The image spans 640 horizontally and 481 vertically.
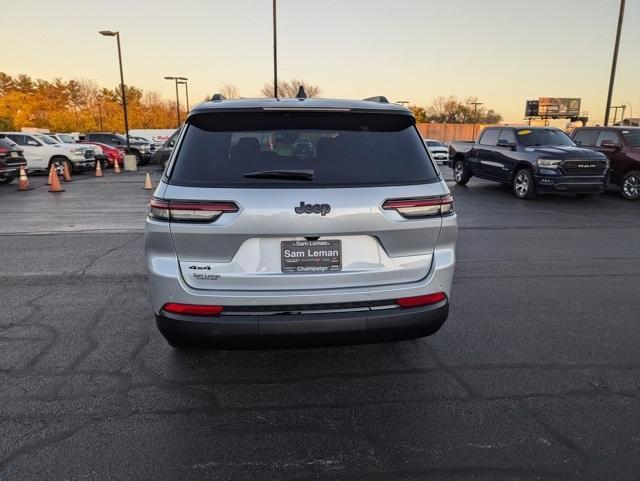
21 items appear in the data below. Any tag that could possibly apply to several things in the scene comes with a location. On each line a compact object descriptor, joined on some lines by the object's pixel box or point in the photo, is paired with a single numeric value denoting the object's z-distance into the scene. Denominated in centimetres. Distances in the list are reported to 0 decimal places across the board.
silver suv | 274
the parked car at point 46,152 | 2044
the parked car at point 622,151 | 1314
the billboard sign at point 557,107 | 7844
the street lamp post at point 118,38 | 2983
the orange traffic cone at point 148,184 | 1551
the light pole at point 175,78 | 4803
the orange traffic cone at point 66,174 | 1867
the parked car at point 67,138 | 2848
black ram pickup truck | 1222
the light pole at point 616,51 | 2030
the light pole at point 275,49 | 2634
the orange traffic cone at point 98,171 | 2118
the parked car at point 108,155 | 2657
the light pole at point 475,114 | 9834
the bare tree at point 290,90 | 6476
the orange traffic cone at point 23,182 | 1540
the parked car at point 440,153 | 2895
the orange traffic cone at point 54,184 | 1509
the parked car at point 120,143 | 2994
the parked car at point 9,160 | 1606
